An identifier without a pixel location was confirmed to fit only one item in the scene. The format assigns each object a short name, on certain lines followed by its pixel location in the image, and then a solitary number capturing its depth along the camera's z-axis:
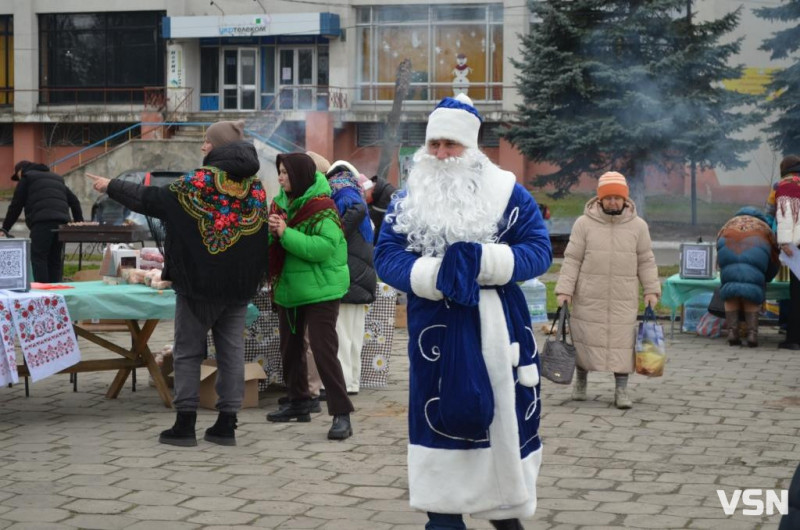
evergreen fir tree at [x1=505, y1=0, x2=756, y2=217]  29.47
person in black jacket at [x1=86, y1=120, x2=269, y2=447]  7.15
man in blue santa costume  4.68
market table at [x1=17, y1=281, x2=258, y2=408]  8.15
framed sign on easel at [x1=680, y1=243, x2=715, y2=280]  13.30
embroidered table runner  7.75
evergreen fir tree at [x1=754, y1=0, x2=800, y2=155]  29.06
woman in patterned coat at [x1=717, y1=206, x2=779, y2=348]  12.34
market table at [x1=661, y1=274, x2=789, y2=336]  13.21
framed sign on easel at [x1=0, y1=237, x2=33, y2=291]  7.98
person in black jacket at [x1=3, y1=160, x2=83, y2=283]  14.71
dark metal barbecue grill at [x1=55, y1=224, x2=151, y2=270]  12.42
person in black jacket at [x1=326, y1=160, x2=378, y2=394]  8.52
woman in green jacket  7.71
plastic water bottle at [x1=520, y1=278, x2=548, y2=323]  13.76
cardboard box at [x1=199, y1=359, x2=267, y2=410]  8.64
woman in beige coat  9.02
